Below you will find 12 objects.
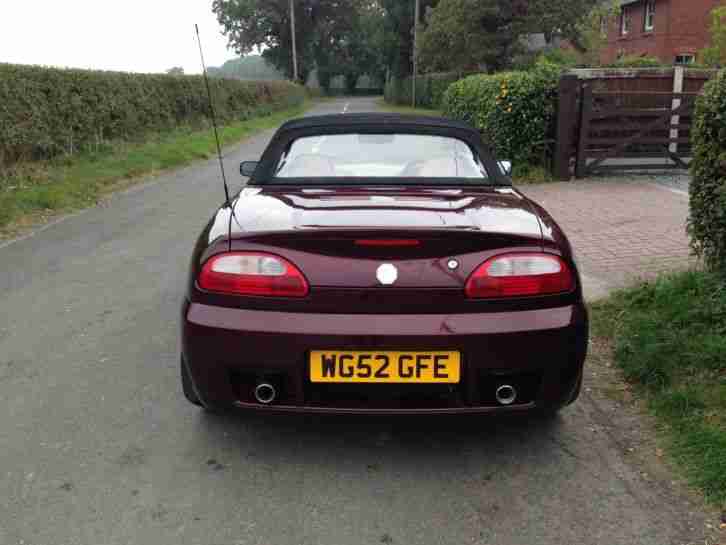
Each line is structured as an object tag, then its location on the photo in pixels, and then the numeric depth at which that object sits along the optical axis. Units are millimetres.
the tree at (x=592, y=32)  32875
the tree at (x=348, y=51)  82000
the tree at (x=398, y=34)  57625
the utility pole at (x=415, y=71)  45025
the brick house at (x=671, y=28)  33688
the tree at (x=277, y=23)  76125
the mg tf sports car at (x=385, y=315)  2764
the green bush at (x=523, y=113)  11633
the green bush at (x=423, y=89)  40781
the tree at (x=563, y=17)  32000
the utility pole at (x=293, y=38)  63662
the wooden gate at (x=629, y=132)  11742
